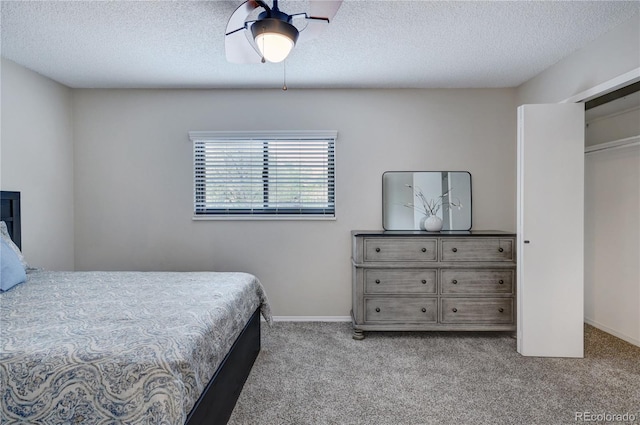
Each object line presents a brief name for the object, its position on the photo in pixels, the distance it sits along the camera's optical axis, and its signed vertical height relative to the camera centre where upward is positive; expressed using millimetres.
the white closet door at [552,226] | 2680 -133
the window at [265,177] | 3676 +368
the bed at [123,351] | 1196 -586
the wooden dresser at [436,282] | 3139 -694
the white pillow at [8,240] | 2625 -237
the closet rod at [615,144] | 3043 +644
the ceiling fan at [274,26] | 1760 +1068
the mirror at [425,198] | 3629 +131
